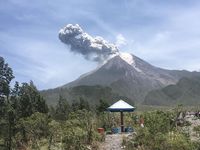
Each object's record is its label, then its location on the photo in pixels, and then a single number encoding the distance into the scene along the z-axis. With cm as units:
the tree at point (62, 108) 3724
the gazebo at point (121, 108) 2219
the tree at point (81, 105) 4216
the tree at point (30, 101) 2740
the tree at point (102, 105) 3860
